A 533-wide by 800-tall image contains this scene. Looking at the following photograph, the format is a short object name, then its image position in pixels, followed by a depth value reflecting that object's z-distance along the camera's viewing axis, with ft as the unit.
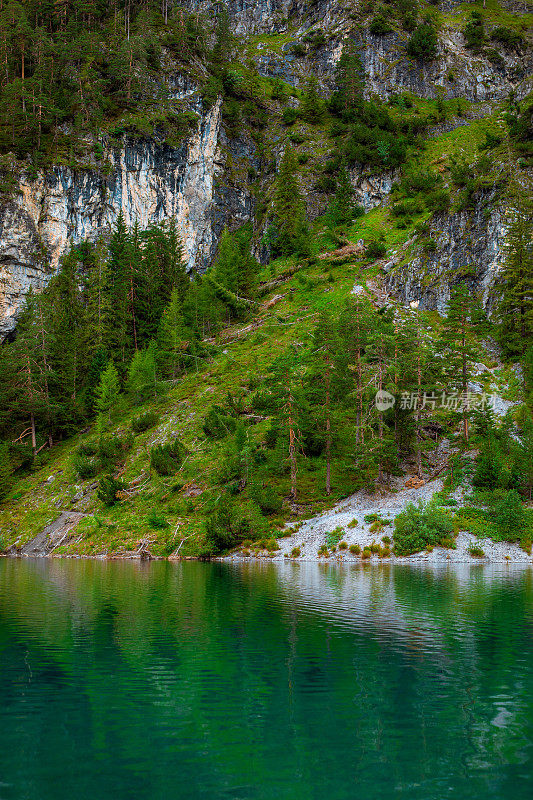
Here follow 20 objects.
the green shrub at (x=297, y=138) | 319.47
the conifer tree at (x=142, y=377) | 198.92
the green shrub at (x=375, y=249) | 238.68
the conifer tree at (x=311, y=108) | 331.98
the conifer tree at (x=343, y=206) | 272.51
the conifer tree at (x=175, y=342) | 209.56
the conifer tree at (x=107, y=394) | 193.35
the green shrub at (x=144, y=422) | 182.91
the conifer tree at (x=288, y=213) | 268.62
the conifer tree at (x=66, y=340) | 207.21
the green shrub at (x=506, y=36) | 357.41
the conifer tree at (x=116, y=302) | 222.07
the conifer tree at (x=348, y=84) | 323.57
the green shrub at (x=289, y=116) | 331.63
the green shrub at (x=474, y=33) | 357.20
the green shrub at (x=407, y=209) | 258.16
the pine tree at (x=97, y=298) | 219.41
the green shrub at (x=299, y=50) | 376.89
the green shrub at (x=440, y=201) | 223.71
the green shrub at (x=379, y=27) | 347.56
